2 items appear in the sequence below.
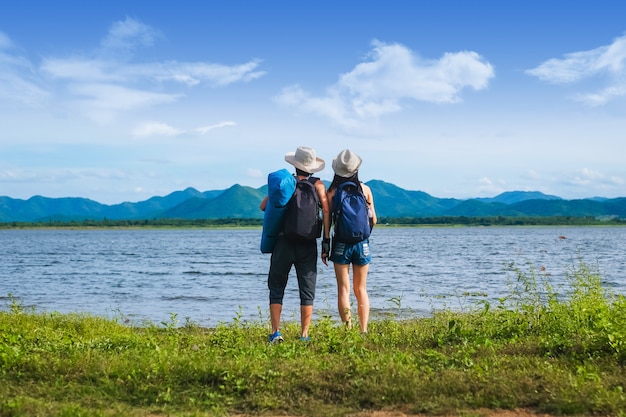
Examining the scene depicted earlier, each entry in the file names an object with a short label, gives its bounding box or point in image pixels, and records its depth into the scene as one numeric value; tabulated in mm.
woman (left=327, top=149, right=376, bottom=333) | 9133
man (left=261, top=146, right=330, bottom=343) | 9047
